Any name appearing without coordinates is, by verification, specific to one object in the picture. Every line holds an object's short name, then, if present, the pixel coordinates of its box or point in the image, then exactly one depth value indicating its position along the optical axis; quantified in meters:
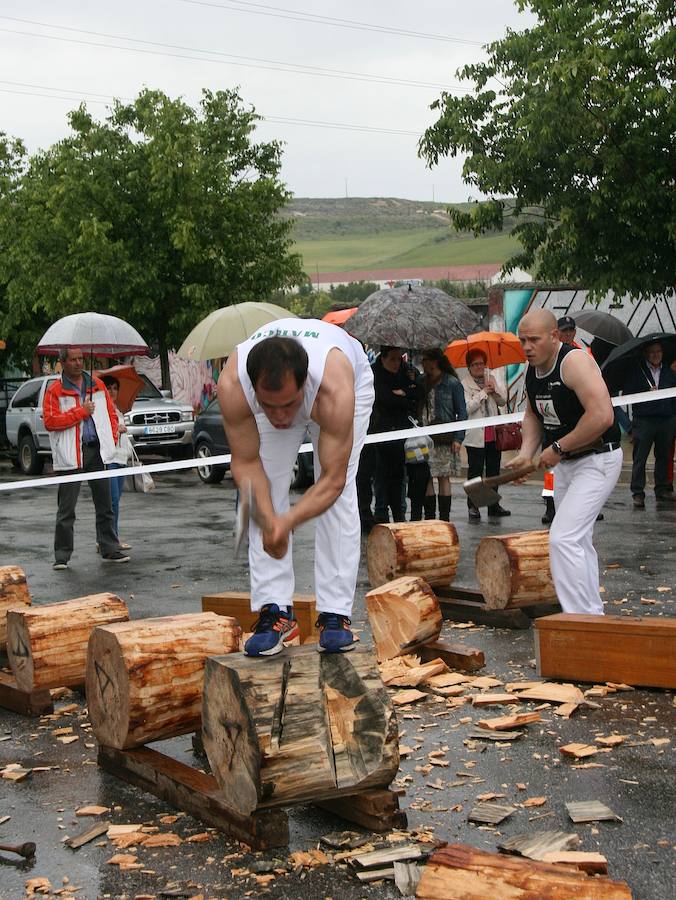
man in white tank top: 4.61
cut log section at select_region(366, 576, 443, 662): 7.09
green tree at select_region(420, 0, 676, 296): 18.47
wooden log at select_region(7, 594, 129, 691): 6.57
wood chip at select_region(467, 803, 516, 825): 4.65
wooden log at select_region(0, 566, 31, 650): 7.75
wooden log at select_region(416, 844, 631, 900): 3.71
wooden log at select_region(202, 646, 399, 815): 4.53
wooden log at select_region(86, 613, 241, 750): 5.34
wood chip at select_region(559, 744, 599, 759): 5.40
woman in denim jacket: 12.63
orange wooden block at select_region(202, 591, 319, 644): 7.25
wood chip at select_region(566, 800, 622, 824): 4.60
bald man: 6.95
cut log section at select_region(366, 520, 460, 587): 8.92
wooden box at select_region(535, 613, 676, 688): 6.34
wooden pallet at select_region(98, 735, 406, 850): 4.48
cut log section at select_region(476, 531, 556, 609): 8.23
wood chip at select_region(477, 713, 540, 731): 5.86
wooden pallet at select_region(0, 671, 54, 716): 6.54
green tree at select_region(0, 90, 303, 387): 29.80
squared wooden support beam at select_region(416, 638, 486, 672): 6.97
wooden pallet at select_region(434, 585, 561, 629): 8.16
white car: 24.45
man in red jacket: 11.39
